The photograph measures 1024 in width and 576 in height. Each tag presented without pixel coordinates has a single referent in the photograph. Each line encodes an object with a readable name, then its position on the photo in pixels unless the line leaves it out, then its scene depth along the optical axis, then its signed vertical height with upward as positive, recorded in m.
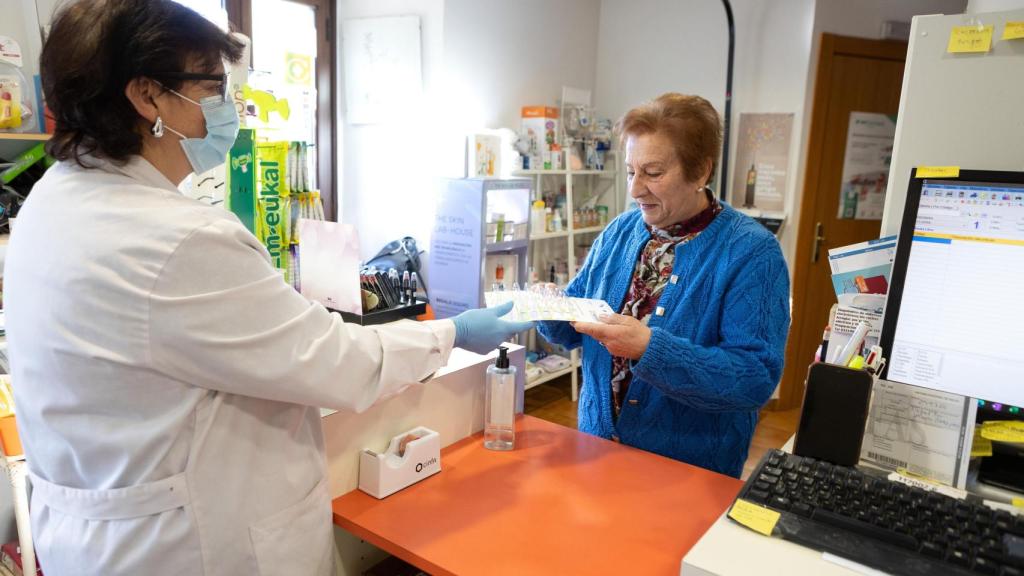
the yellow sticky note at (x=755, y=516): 0.88 -0.44
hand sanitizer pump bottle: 1.39 -0.49
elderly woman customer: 1.32 -0.29
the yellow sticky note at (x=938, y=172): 1.08 +0.02
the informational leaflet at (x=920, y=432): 1.04 -0.38
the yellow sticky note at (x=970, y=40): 1.19 +0.26
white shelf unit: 4.04 -0.21
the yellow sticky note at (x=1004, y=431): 1.03 -0.37
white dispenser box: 1.18 -0.53
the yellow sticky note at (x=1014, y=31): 1.15 +0.27
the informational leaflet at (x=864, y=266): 1.26 -0.16
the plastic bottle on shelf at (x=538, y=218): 3.90 -0.29
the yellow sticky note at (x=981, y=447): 1.07 -0.40
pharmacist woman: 0.85 -0.24
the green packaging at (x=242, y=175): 2.01 -0.06
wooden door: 3.79 +0.05
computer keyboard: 0.81 -0.43
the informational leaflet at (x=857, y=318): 1.25 -0.25
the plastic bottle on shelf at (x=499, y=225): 3.43 -0.30
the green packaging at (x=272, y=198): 2.43 -0.15
